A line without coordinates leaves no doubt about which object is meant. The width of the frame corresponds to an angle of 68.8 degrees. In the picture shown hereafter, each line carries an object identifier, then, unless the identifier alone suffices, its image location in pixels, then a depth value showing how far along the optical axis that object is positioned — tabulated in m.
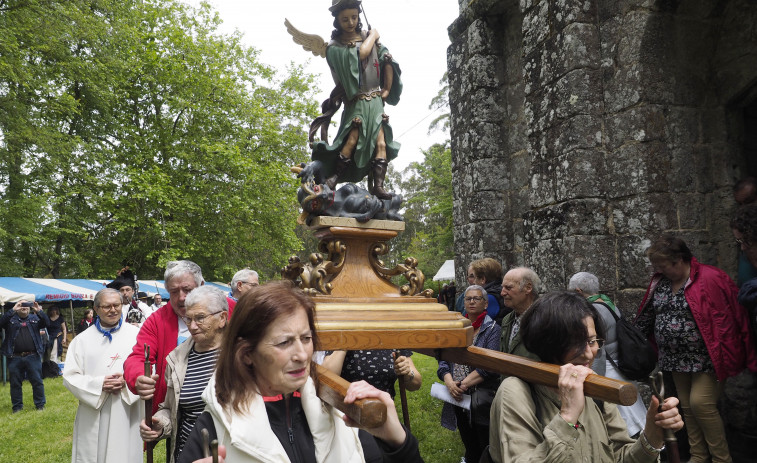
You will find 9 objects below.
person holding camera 8.94
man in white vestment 3.81
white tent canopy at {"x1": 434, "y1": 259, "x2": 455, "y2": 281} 19.89
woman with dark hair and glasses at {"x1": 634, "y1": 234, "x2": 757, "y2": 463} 3.63
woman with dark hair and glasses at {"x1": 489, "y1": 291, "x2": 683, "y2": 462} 1.78
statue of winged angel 2.50
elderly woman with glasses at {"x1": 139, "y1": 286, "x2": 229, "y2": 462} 2.66
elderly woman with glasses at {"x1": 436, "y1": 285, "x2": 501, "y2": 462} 3.93
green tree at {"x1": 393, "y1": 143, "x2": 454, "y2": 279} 22.06
